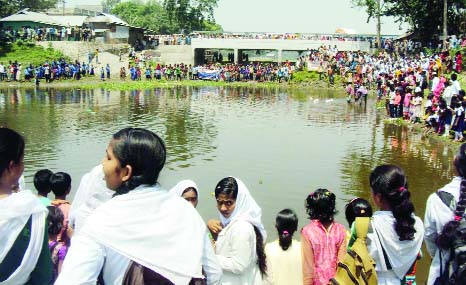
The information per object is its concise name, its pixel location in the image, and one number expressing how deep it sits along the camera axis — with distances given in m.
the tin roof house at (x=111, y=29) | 45.97
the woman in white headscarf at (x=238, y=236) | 3.36
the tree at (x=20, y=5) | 49.99
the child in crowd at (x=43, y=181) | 5.16
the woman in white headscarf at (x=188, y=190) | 4.34
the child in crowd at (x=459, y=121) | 12.86
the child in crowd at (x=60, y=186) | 4.79
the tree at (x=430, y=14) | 36.03
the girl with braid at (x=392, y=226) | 3.17
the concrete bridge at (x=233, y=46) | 42.84
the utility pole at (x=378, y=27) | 40.81
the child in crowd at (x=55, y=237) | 3.71
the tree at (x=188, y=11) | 58.76
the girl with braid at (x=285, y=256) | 4.07
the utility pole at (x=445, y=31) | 30.36
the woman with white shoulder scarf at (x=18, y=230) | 2.25
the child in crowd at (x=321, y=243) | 3.73
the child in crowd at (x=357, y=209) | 3.87
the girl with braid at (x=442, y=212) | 3.23
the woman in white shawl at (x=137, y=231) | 2.01
